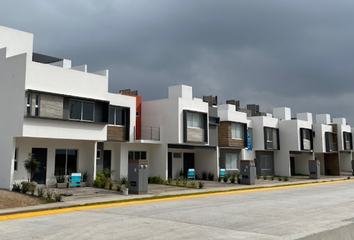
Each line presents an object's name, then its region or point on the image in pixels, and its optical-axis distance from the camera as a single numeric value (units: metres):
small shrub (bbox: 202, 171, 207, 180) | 34.24
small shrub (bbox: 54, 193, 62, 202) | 17.45
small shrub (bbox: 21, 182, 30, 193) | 19.67
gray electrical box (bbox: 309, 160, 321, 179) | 39.62
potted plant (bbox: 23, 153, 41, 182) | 21.16
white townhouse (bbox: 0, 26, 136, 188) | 20.89
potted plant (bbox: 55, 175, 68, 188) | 23.25
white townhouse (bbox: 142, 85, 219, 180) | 29.78
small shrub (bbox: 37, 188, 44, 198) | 18.34
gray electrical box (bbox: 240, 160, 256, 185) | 30.73
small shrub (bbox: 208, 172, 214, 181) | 33.84
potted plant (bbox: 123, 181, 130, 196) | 21.19
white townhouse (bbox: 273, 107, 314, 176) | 43.28
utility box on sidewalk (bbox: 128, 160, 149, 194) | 21.69
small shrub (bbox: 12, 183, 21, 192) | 19.99
